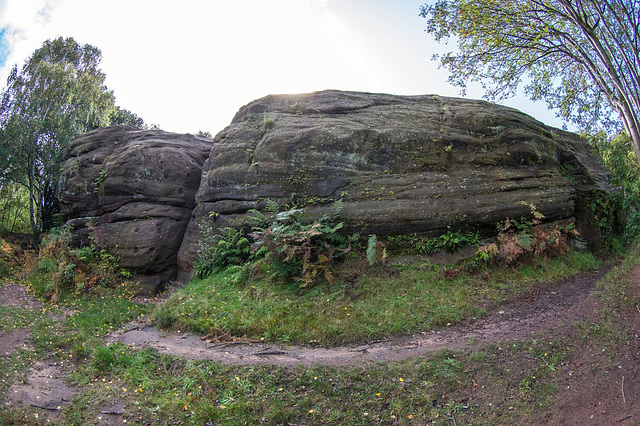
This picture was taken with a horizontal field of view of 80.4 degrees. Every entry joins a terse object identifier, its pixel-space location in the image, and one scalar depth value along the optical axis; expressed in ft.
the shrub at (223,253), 35.14
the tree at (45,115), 65.87
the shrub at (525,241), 29.91
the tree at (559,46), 28.09
